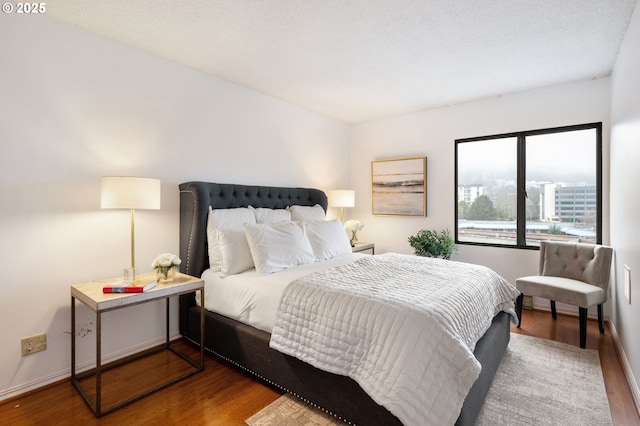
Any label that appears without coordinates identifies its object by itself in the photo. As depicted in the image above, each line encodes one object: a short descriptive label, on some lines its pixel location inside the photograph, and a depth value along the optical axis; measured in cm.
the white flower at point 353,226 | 438
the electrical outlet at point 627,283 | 229
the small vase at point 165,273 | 235
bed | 167
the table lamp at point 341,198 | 441
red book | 203
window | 343
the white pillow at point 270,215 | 319
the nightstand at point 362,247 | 416
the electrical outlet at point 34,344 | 211
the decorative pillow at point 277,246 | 252
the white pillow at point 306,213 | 362
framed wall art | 443
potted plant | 398
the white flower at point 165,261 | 234
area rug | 182
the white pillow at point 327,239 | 307
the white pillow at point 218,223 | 271
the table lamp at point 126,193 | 216
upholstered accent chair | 274
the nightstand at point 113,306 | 188
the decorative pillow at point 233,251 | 257
